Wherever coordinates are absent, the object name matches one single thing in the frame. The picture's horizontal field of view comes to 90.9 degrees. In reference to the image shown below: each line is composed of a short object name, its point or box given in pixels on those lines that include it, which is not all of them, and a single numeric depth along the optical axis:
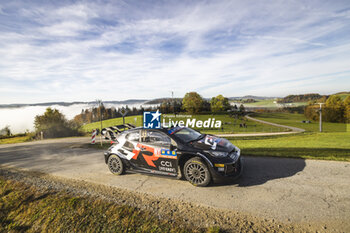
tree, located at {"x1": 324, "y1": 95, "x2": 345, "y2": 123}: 62.19
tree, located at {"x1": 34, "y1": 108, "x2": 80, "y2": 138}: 31.38
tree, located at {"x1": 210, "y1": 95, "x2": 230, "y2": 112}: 76.12
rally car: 5.04
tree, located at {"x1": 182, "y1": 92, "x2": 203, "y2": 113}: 68.52
